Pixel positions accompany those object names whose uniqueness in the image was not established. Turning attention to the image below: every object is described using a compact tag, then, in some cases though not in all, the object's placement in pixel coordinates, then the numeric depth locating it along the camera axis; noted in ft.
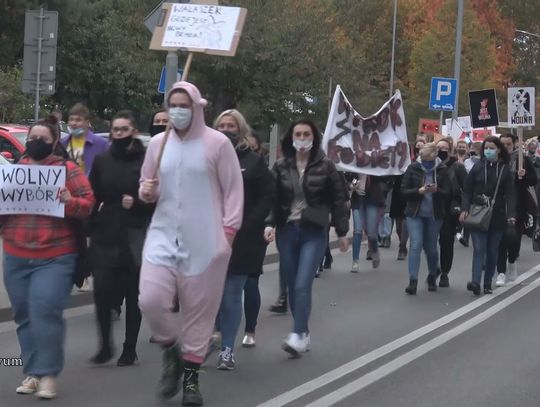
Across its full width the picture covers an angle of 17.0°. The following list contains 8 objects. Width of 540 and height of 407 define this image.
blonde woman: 41.52
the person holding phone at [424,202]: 64.98
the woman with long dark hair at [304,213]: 44.47
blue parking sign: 132.35
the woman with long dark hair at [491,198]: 64.26
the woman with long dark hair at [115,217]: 40.51
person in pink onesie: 34.56
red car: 105.14
